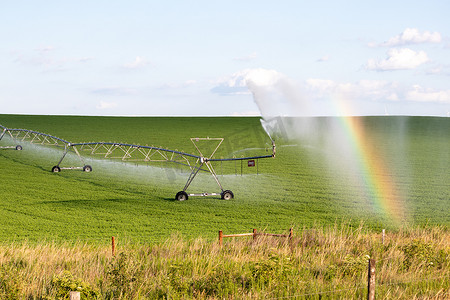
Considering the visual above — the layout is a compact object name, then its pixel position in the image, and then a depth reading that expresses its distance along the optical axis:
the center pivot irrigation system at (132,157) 66.19
